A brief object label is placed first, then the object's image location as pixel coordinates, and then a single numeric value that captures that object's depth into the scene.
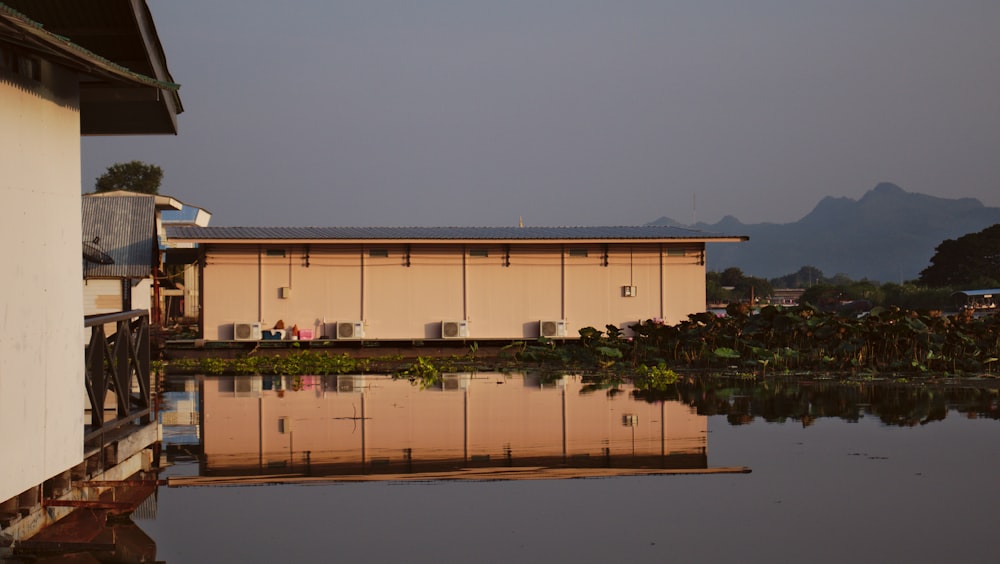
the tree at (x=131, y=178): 99.88
